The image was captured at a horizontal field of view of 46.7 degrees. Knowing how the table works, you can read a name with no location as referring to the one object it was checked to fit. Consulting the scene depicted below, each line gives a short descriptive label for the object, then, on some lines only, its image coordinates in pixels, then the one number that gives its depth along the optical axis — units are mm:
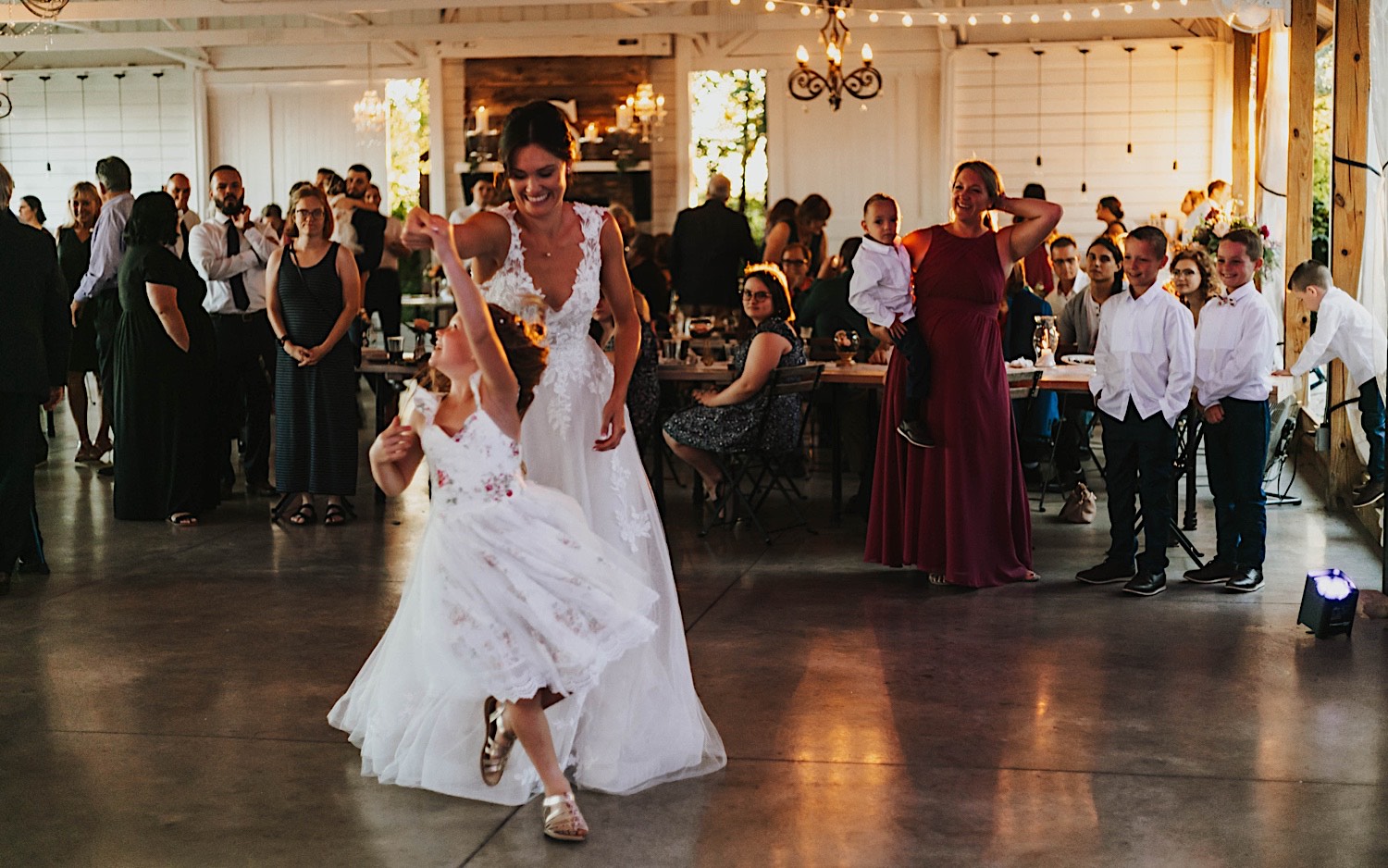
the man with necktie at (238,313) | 8102
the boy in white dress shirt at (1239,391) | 5941
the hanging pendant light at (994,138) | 16188
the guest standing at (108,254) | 8445
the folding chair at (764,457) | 7109
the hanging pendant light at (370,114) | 17859
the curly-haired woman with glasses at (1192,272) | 6828
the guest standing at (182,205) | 9609
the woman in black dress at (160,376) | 7484
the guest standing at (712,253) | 11500
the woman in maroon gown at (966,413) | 5988
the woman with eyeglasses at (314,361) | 7520
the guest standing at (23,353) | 5961
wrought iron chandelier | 10484
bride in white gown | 3838
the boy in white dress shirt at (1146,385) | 5918
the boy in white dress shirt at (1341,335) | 6977
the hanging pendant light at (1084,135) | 16109
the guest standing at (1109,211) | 12922
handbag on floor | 7590
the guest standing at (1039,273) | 9664
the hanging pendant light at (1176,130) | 15922
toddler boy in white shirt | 6043
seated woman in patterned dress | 7105
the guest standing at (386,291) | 11078
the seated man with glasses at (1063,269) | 9719
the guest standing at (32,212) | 10547
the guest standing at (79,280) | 9703
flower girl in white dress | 3484
